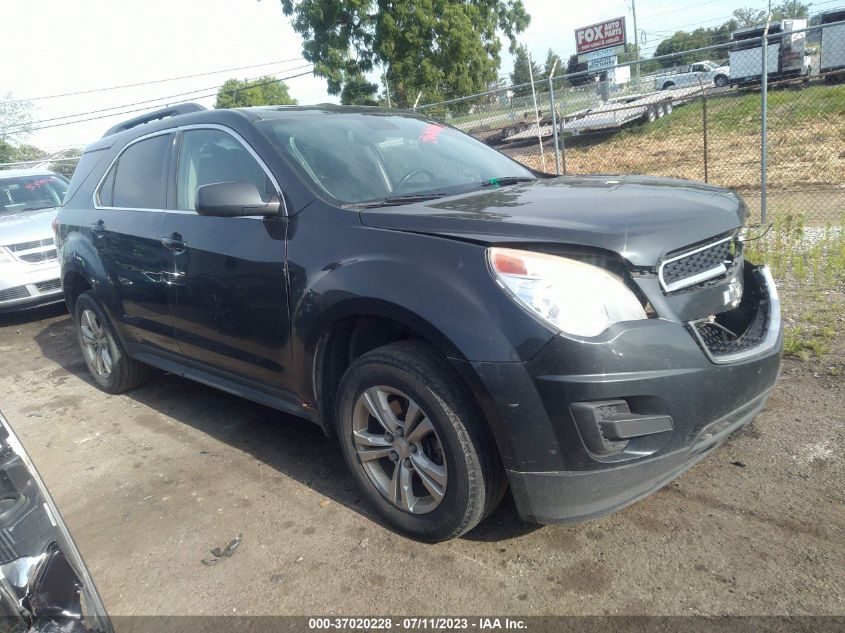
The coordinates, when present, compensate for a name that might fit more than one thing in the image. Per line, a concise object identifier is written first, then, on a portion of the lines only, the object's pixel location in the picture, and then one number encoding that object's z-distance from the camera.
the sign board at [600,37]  43.06
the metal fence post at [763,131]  7.79
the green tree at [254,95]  61.78
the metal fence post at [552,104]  9.48
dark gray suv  2.29
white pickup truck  30.19
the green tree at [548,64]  50.15
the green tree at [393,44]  25.89
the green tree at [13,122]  39.97
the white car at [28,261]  7.42
